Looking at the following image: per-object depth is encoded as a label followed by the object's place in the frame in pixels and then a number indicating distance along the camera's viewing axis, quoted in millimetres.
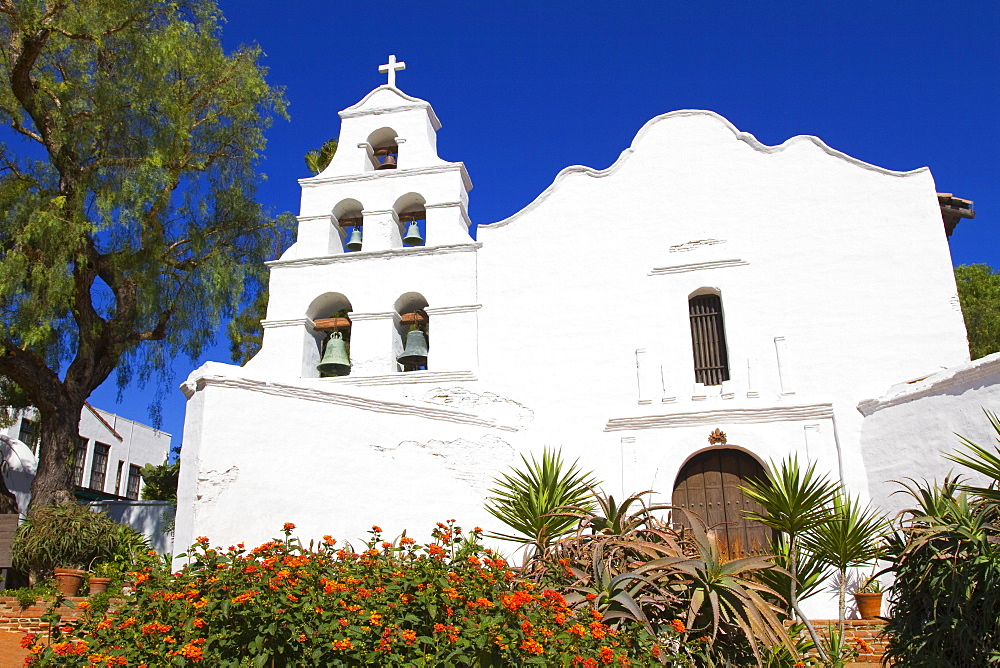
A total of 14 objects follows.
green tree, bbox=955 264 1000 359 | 19312
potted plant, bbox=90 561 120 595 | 10724
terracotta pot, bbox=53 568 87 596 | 10648
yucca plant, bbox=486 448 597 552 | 9094
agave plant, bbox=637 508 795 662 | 6020
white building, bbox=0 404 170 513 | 19719
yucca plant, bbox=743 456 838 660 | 9234
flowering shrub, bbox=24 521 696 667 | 4930
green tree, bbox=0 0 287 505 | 12906
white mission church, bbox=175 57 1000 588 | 10266
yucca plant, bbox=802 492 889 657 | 8946
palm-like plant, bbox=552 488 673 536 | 7234
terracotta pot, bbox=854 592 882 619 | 9625
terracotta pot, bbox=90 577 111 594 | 10703
